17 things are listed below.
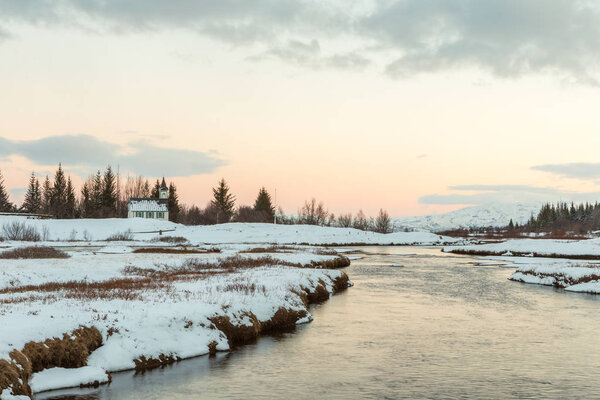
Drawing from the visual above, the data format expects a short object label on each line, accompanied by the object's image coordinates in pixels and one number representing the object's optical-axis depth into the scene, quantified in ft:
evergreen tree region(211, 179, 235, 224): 512.22
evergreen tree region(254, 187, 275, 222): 518.37
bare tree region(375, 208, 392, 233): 601.79
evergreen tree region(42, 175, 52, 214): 471.62
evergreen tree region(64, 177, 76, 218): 452.10
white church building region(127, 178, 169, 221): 445.37
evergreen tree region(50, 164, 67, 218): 463.83
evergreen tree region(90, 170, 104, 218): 454.44
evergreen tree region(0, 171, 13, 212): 435.70
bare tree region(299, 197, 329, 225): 623.77
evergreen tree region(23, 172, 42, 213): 477.77
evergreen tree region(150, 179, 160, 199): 515.54
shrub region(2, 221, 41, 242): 255.27
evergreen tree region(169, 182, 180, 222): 501.15
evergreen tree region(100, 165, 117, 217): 463.01
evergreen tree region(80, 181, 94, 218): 465.06
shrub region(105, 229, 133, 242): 288.71
